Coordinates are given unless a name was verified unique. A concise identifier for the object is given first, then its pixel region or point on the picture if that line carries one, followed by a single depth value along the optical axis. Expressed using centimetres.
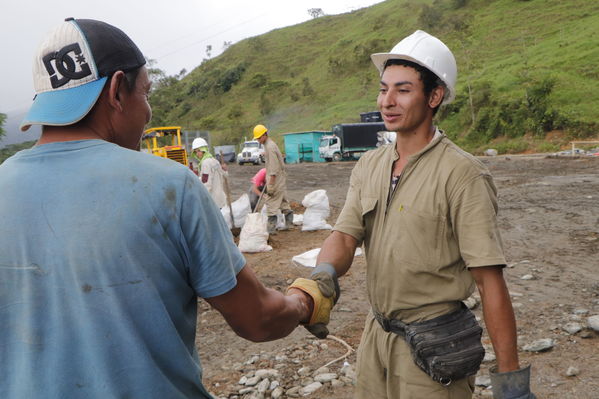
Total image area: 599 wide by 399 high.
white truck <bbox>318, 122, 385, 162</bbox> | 2703
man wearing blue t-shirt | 106
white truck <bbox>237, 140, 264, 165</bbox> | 2991
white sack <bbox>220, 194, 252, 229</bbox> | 853
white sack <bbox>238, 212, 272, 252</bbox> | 729
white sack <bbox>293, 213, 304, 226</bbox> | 909
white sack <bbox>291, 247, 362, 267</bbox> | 529
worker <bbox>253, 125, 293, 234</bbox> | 805
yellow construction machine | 1698
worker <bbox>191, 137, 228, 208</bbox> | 838
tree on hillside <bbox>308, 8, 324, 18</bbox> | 9644
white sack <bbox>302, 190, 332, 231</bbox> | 836
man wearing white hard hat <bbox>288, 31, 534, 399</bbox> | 168
